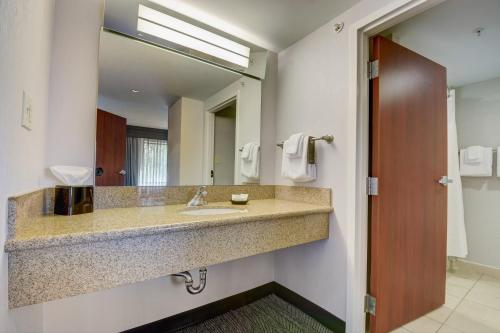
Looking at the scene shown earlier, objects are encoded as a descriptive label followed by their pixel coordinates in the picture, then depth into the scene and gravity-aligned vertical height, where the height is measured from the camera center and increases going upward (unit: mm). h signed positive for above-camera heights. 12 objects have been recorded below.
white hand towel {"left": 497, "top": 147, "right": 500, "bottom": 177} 2353 +163
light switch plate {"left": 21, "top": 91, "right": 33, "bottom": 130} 788 +196
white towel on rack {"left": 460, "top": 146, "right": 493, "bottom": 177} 2410 +153
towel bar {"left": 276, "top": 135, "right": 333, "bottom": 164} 1620 +168
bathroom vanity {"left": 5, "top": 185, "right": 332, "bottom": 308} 732 -261
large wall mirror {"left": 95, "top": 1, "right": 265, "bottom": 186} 1357 +380
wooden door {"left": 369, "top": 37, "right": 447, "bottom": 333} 1440 -70
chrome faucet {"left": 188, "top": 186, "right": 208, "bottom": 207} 1495 -169
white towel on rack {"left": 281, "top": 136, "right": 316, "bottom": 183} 1604 +42
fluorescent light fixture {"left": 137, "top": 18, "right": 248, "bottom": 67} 1439 +866
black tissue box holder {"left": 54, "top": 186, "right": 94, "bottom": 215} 1066 -137
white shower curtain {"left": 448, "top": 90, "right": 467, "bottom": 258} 2363 -229
